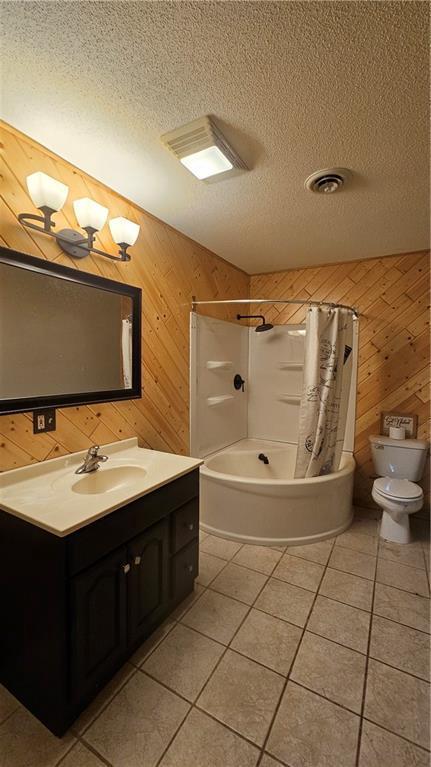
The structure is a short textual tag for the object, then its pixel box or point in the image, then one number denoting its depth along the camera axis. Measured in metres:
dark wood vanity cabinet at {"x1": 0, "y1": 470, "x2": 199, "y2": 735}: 1.08
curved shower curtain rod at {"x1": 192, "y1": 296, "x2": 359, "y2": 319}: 2.44
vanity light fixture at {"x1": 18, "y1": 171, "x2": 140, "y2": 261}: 1.37
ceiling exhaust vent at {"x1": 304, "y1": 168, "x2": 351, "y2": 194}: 1.65
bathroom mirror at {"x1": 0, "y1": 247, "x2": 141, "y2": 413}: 1.40
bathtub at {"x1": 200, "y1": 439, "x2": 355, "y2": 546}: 2.29
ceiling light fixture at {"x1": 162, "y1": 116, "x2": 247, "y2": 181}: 1.35
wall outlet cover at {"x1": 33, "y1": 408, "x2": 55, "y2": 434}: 1.50
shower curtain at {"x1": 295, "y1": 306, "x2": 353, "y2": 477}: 2.42
